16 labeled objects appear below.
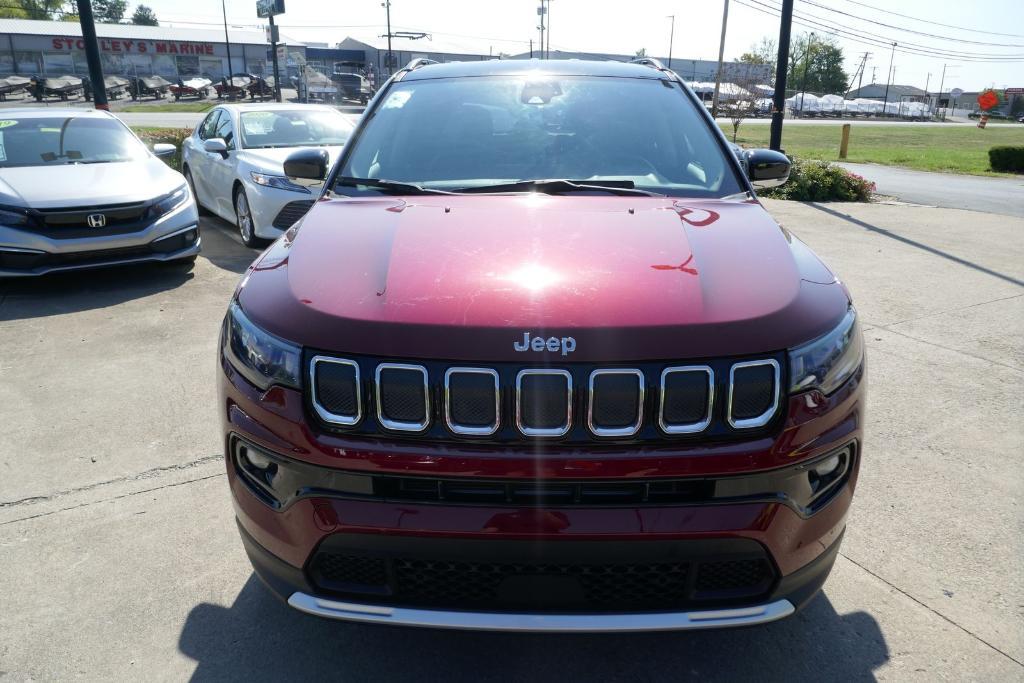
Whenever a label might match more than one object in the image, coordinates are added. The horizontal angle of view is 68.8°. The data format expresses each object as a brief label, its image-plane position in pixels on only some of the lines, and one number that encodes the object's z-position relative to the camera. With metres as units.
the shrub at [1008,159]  21.08
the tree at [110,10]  113.50
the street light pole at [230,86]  51.56
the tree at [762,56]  101.86
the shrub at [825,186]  13.16
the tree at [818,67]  111.06
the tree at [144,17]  112.94
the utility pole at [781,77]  14.24
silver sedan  6.19
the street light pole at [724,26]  40.67
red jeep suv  1.80
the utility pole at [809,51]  99.93
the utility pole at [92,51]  12.36
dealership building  62.25
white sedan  7.84
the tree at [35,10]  82.00
